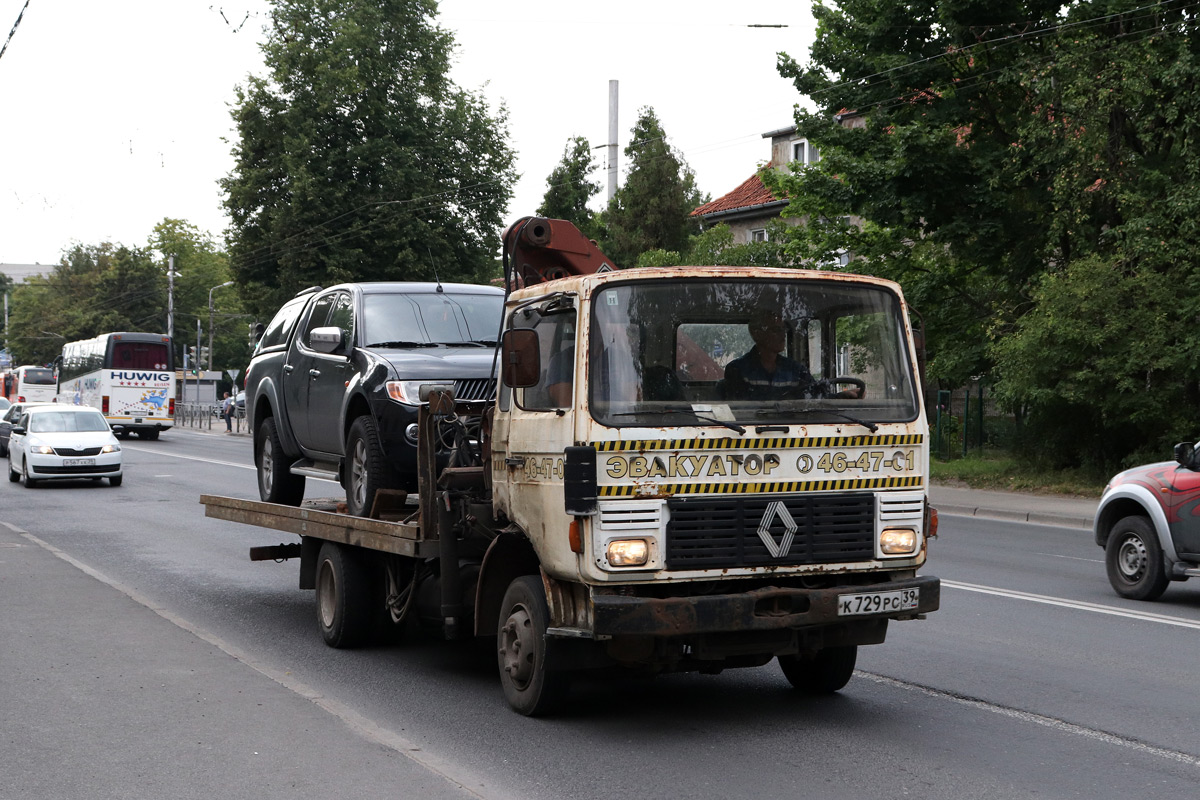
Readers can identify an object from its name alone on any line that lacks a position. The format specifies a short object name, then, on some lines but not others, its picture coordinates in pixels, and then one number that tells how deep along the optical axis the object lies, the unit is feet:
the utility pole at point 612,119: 96.68
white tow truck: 19.89
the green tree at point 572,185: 152.35
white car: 82.02
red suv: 35.27
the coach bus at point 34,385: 214.69
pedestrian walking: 171.32
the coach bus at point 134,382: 151.12
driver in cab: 21.26
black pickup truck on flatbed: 28.71
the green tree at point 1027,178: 68.28
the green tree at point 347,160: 146.51
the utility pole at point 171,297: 221.66
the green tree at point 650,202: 138.10
